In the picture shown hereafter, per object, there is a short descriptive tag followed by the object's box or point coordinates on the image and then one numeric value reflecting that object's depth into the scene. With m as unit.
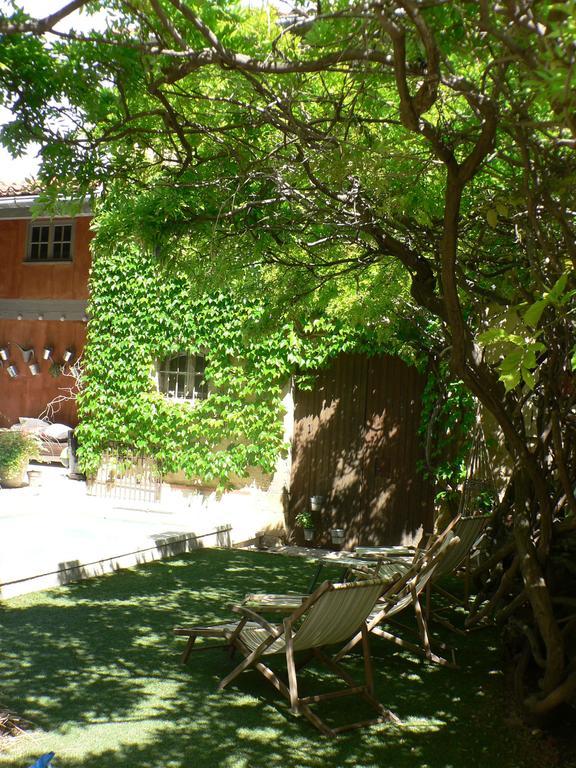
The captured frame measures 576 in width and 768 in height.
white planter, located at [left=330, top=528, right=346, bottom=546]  11.33
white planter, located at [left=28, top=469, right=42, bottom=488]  13.73
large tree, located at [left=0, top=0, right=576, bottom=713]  3.36
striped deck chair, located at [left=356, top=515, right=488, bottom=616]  6.77
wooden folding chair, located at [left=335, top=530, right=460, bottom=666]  5.95
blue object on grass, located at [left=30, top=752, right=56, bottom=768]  2.50
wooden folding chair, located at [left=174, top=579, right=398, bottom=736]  4.68
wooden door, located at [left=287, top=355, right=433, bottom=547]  11.12
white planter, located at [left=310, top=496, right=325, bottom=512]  11.46
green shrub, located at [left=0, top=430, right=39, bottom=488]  13.54
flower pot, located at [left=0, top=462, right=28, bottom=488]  13.56
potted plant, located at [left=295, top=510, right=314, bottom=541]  11.47
